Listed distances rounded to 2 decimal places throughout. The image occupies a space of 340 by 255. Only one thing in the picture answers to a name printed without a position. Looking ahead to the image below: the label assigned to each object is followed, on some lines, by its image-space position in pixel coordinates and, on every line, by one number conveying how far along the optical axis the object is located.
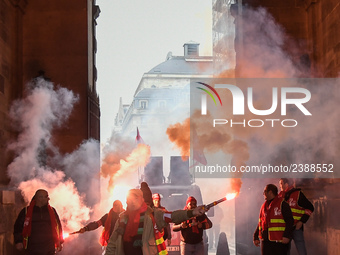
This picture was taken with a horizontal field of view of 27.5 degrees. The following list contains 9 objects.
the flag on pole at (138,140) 20.58
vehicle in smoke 14.44
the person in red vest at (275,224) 9.98
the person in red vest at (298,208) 10.62
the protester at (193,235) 11.05
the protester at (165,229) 11.00
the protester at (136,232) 7.73
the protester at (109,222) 11.76
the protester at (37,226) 10.70
